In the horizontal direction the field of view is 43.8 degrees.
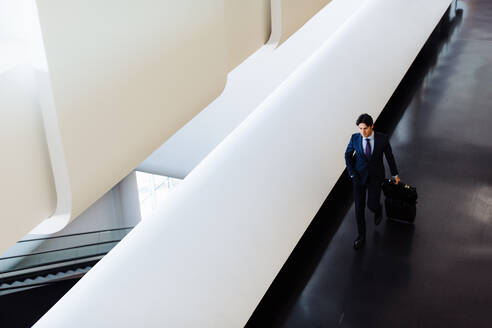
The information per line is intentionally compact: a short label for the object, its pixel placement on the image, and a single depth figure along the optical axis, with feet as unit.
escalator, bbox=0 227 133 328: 30.17
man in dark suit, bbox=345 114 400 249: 22.24
